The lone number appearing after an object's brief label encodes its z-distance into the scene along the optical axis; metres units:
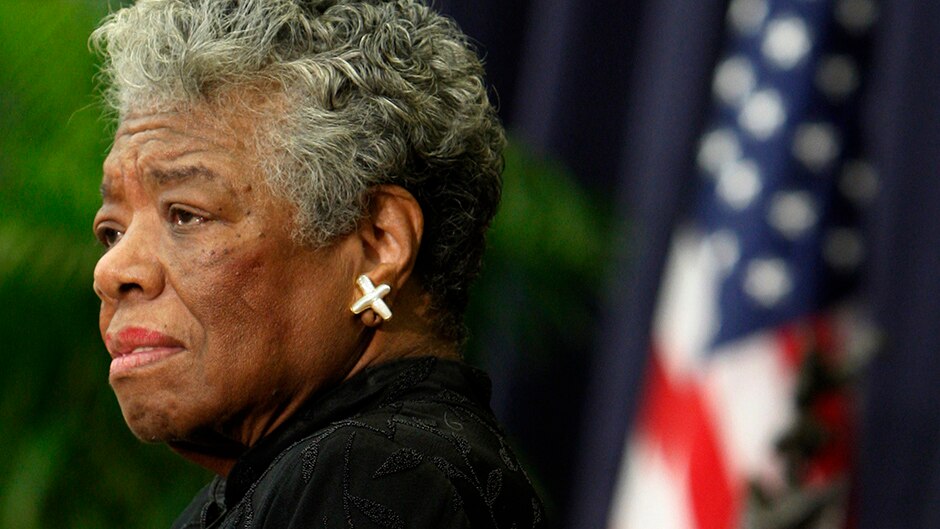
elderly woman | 3.10
